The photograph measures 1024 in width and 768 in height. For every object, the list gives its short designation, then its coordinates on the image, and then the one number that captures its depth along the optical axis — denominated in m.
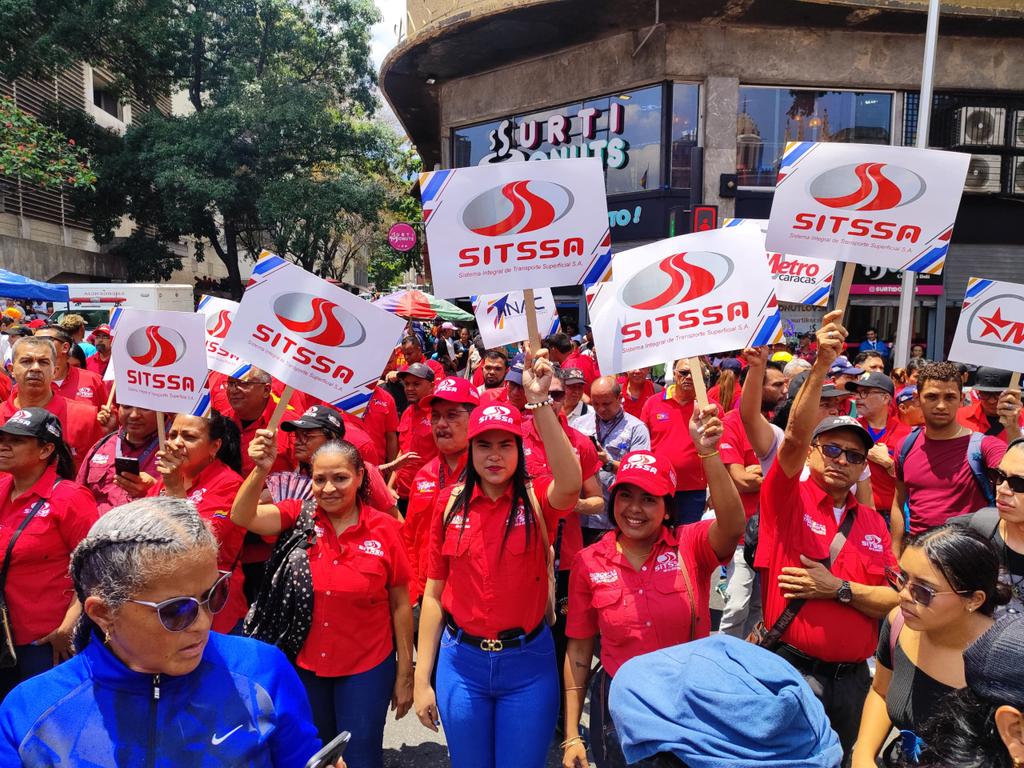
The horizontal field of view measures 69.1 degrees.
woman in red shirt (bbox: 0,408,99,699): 3.40
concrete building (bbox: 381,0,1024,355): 16.19
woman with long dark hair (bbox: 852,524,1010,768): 2.28
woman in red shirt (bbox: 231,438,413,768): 3.17
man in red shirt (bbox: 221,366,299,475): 4.98
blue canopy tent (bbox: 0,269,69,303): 14.40
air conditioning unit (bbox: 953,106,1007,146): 17.39
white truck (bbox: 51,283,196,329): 20.11
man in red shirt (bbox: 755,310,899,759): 2.96
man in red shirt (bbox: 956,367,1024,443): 4.93
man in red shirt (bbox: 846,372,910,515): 5.91
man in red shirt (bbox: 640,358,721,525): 5.95
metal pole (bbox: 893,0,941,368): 11.34
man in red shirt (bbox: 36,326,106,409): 6.63
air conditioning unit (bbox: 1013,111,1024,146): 17.56
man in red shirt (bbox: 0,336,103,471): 5.41
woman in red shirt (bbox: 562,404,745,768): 2.85
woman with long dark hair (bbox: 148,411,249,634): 3.47
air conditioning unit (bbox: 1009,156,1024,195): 17.80
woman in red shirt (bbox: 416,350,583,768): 3.00
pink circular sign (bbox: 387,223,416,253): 22.39
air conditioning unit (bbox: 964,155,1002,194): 17.70
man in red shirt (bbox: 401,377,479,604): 4.16
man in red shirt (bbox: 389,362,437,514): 5.73
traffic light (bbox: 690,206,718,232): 15.77
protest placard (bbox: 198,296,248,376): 5.34
